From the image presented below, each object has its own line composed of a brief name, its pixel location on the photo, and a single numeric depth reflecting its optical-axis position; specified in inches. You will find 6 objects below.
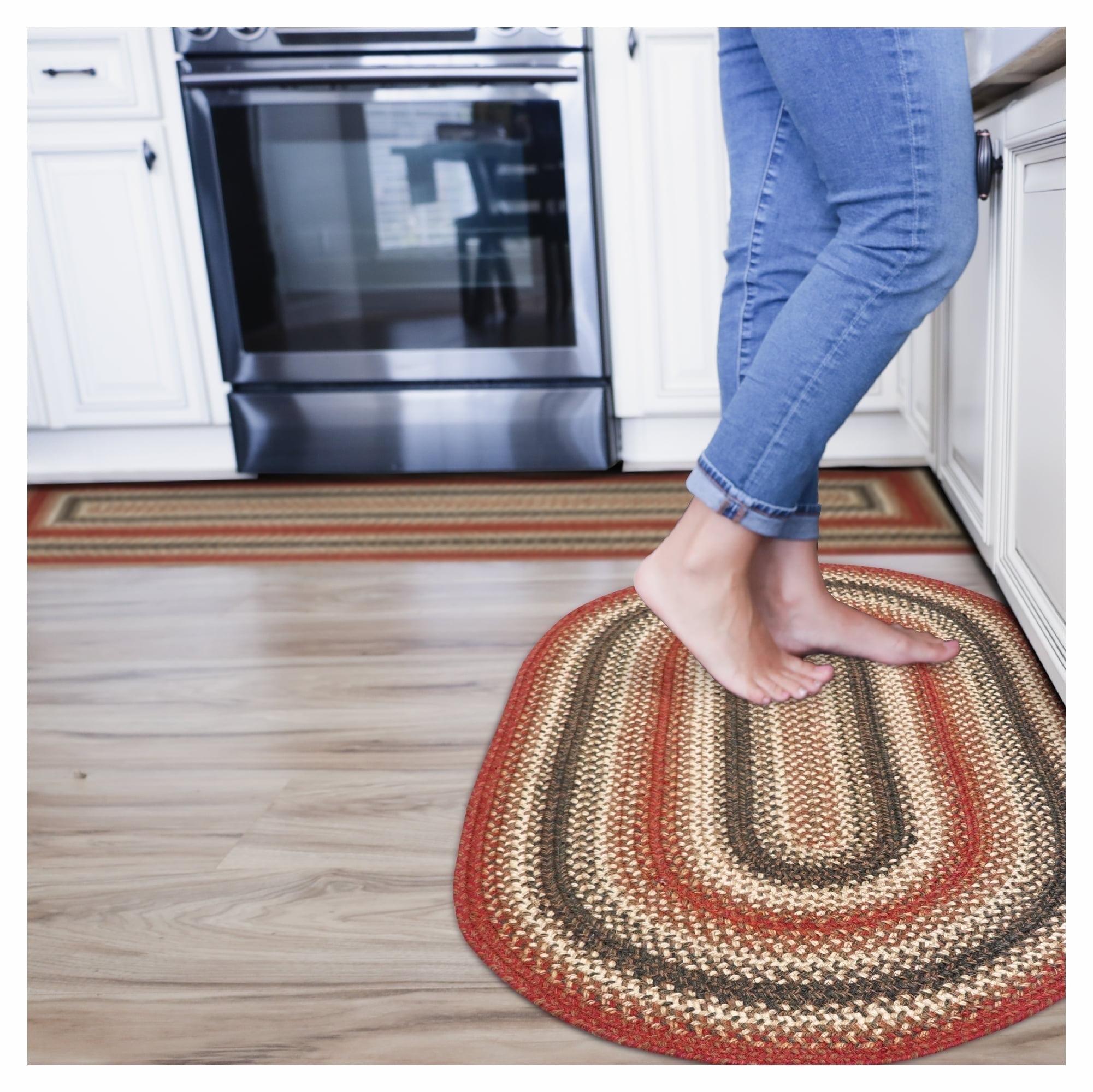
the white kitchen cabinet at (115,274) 69.3
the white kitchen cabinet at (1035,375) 34.9
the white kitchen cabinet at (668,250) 65.5
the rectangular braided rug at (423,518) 59.7
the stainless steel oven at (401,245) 66.3
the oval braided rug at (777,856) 24.6
